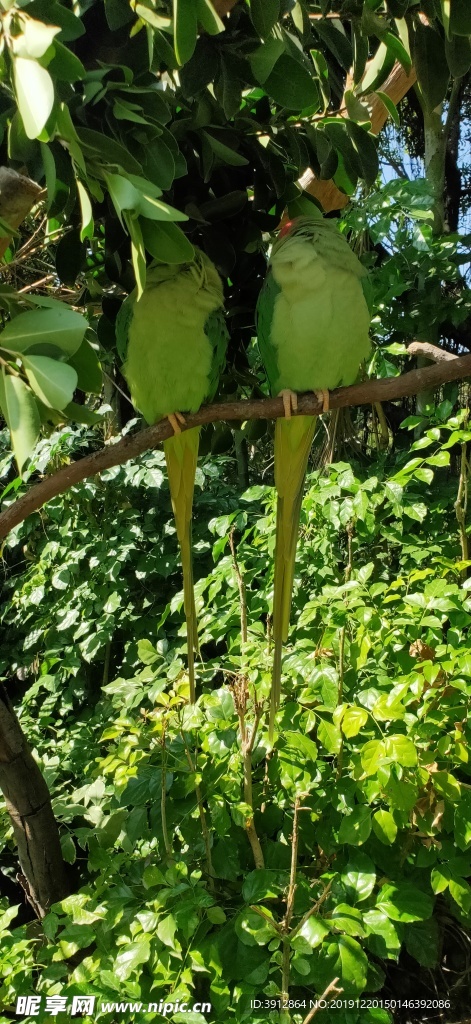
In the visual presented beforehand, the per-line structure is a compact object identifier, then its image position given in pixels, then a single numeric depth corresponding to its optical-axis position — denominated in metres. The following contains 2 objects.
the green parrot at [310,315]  0.74
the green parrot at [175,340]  0.73
